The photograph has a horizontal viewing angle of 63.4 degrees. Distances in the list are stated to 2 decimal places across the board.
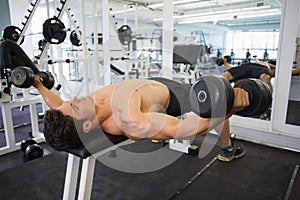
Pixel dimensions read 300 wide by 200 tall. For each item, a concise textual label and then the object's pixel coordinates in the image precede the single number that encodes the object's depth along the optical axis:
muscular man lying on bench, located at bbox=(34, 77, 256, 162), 1.15
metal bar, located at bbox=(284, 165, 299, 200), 1.96
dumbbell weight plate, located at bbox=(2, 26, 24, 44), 3.31
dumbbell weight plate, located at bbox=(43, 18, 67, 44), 3.04
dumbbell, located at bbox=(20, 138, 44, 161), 2.70
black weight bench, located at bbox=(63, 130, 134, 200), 1.36
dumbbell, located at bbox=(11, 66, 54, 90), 1.67
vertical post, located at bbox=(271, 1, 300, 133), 2.67
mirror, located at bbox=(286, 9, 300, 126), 2.82
